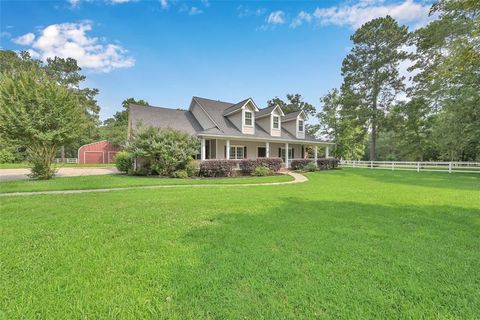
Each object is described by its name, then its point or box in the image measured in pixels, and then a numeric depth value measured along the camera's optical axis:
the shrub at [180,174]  14.02
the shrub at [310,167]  20.20
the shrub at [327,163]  22.25
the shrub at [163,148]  13.59
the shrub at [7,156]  28.70
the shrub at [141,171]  15.07
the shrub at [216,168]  15.07
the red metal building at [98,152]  32.69
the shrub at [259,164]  16.48
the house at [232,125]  18.09
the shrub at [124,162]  16.58
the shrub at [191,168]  14.46
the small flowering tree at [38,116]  10.68
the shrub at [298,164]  20.73
